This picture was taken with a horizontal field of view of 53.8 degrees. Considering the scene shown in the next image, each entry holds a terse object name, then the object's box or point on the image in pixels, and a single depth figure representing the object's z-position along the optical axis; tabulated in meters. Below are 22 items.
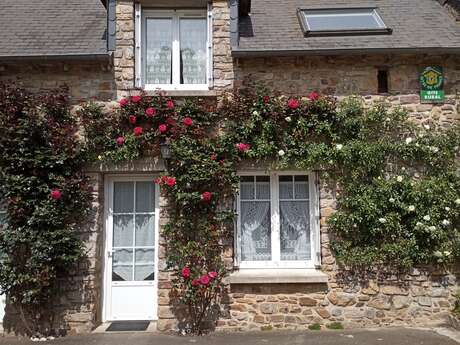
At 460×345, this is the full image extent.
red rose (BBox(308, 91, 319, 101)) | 6.70
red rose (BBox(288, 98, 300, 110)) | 6.62
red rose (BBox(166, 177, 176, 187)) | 6.39
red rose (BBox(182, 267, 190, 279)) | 6.26
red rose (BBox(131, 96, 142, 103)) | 6.62
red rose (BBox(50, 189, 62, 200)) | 6.21
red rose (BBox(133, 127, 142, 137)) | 6.53
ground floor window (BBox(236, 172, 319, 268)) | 6.77
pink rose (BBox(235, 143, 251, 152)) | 6.52
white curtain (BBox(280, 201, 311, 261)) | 6.79
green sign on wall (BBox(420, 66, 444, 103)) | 6.88
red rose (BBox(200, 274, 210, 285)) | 6.22
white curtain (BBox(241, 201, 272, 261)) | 6.79
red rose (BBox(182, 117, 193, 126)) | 6.54
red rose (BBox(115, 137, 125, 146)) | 6.53
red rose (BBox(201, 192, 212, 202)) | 6.39
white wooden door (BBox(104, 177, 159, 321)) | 6.78
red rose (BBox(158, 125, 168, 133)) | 6.53
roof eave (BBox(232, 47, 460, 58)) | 6.70
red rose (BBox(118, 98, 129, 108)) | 6.63
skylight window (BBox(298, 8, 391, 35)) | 7.28
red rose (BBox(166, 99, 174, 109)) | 6.62
